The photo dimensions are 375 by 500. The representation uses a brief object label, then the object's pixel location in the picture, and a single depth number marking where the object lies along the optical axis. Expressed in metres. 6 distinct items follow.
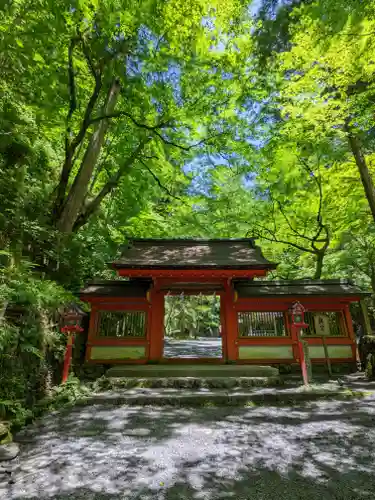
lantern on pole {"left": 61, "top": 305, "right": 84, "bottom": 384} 6.68
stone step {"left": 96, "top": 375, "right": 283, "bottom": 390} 7.06
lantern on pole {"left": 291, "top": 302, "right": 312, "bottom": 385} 7.30
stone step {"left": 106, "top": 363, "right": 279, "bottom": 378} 7.61
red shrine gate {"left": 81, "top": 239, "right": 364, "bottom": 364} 8.91
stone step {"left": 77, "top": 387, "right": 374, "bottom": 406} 5.96
